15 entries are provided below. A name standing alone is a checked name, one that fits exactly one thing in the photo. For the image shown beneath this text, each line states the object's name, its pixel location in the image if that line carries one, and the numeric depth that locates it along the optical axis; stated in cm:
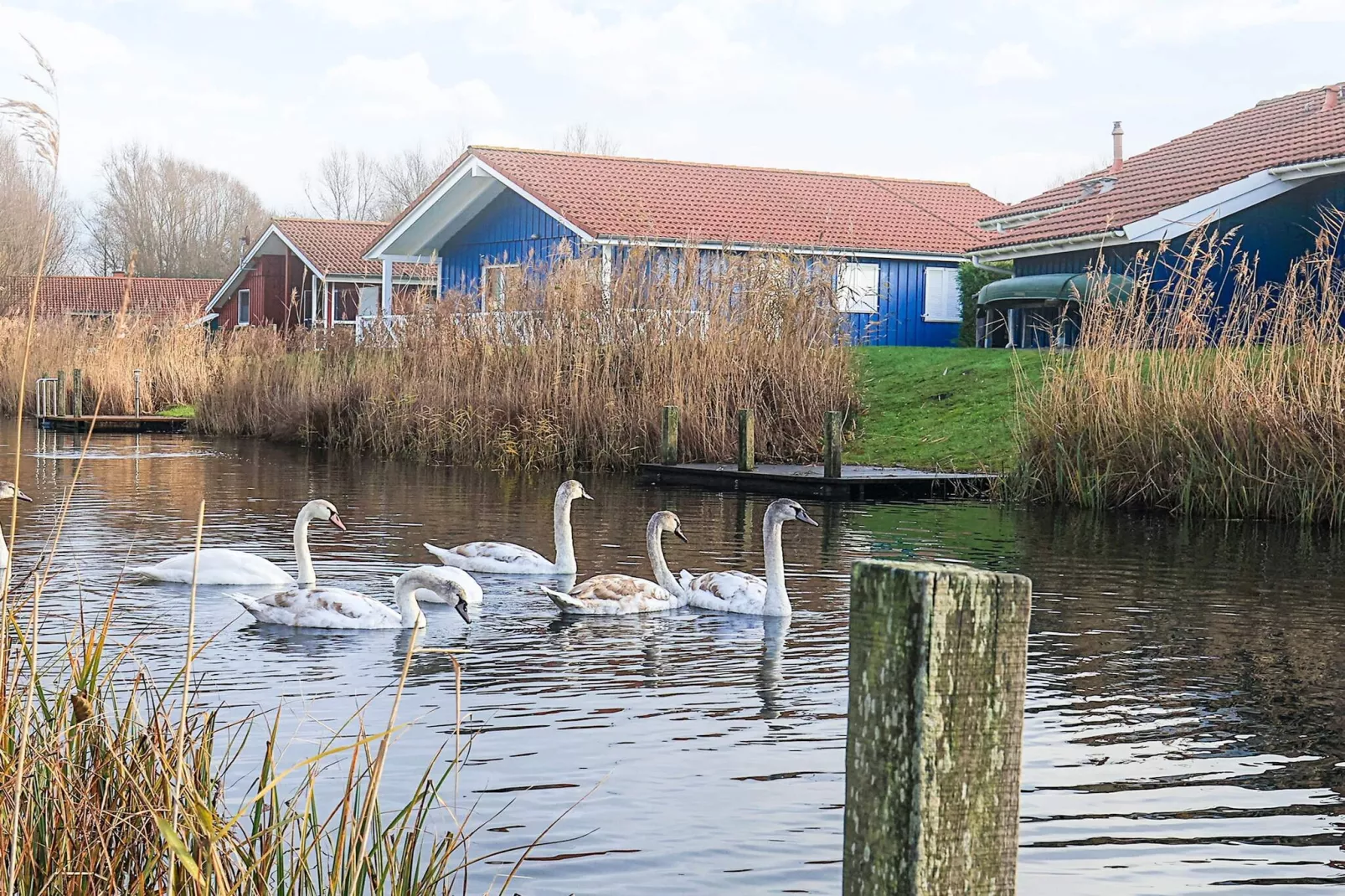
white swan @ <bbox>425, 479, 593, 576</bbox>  1244
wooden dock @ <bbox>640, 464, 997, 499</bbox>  1880
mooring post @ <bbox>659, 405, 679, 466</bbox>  2086
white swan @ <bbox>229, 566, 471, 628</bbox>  1006
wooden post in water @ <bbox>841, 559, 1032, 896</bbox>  301
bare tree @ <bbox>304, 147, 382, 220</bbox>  9025
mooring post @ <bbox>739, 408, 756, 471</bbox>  1986
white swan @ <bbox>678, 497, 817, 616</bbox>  1073
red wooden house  4862
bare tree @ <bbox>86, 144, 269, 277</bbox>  8650
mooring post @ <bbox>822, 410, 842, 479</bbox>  1902
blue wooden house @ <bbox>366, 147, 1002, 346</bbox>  3681
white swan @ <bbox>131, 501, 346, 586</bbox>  1130
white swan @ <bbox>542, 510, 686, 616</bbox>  1076
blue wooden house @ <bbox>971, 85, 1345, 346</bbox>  2711
